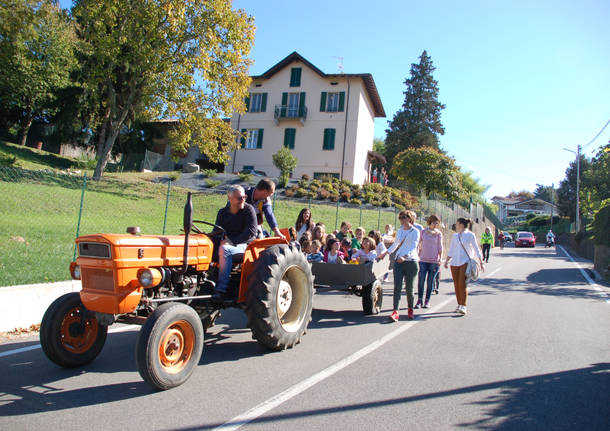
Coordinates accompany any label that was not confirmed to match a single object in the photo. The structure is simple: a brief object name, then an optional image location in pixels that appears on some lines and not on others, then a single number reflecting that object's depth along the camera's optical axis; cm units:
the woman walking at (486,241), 2067
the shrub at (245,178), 2952
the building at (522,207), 11031
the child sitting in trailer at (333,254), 866
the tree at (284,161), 3255
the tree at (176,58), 2203
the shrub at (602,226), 1941
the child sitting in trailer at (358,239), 1073
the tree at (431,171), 3095
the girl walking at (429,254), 901
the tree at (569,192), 6412
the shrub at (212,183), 2705
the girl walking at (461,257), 840
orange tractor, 404
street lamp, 4469
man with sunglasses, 518
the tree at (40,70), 3195
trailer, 730
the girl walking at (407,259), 764
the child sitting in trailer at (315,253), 866
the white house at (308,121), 3794
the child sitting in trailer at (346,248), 964
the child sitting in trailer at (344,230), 1129
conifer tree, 5394
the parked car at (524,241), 4369
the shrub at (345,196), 2863
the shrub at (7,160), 2516
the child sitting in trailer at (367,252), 906
